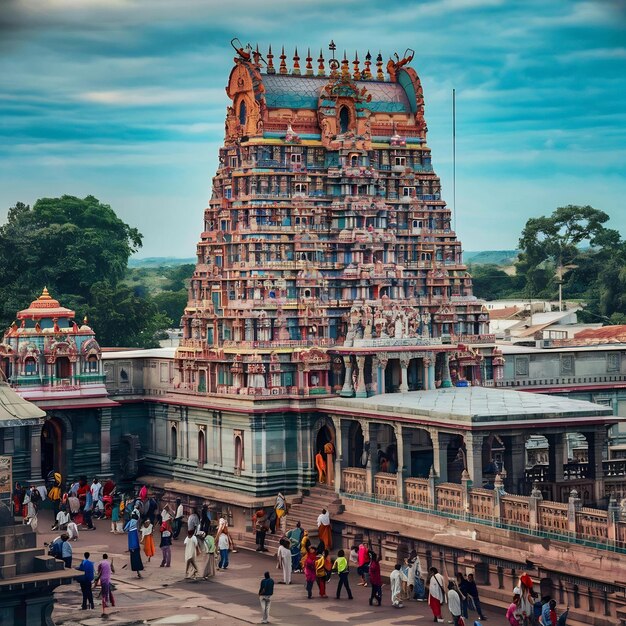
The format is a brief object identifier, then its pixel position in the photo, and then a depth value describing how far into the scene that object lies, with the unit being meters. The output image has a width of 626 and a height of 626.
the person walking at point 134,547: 44.72
